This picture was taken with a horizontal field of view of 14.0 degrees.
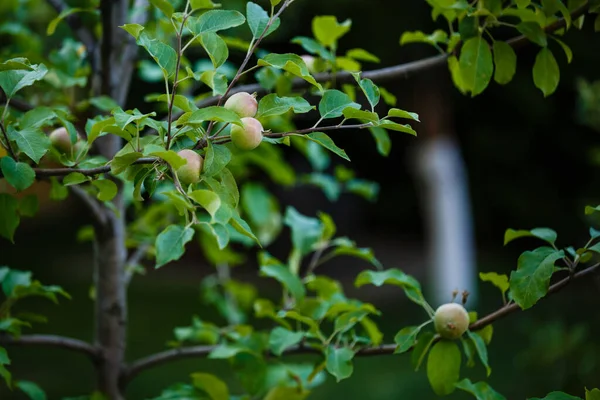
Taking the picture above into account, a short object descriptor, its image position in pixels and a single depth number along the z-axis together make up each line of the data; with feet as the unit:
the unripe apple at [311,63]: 8.75
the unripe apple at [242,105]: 7.65
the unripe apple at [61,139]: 8.27
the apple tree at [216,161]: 7.63
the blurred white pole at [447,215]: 27.27
